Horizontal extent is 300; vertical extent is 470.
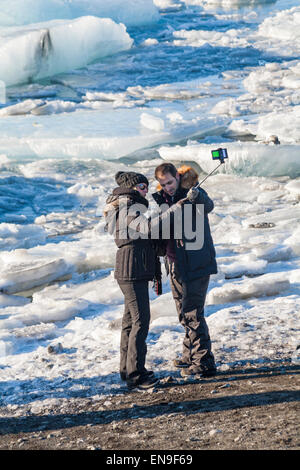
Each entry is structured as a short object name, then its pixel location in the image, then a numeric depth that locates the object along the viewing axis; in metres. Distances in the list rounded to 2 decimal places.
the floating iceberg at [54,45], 37.62
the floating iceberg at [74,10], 44.97
